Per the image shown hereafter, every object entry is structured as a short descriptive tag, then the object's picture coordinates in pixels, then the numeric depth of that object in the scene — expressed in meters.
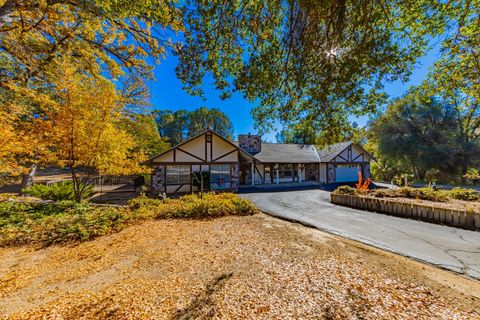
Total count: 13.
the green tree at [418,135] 17.67
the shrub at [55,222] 5.02
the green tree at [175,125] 39.41
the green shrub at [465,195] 8.27
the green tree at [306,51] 3.52
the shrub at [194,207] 7.04
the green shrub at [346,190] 9.90
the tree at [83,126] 6.73
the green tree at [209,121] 40.25
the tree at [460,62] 3.82
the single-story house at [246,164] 13.63
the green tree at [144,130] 17.00
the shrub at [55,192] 10.13
